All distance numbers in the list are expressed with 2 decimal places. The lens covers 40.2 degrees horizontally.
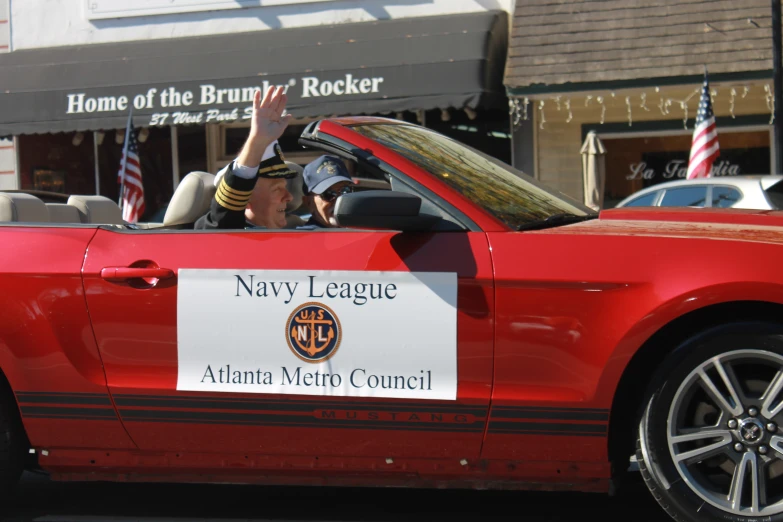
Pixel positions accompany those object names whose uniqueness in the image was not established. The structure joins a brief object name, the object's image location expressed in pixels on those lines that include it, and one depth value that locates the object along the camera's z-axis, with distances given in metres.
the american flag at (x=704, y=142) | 11.41
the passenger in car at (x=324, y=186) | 4.87
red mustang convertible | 3.41
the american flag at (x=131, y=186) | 12.68
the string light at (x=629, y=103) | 12.59
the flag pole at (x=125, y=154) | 12.64
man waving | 3.91
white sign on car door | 3.54
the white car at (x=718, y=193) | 9.05
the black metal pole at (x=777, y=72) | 11.53
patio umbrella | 12.28
